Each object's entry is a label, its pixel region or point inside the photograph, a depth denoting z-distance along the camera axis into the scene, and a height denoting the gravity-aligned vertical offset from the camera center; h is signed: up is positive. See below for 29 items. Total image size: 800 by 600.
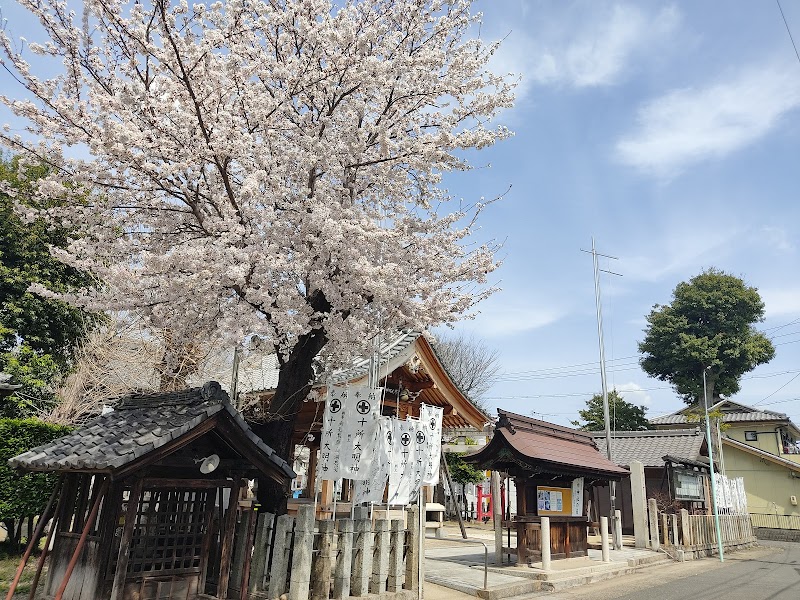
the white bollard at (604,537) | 15.57 -1.39
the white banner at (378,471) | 9.90 +0.06
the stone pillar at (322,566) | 8.07 -1.37
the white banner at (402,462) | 10.16 +0.26
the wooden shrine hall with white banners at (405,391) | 14.40 +2.47
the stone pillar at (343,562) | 8.26 -1.33
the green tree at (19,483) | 10.96 -0.56
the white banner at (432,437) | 10.95 +0.81
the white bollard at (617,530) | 18.84 -1.45
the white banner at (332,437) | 9.62 +0.61
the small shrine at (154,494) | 6.61 -0.43
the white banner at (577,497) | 15.70 -0.33
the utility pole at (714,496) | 19.81 -0.11
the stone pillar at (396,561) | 9.02 -1.38
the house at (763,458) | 33.78 +2.35
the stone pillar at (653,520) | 19.78 -1.08
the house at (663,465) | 22.23 +1.09
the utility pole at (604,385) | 22.55 +4.57
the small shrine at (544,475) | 13.84 +0.26
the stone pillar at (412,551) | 9.24 -1.25
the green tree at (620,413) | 42.00 +5.68
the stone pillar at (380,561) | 8.73 -1.37
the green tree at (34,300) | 18.23 +5.31
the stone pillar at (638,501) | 20.33 -0.45
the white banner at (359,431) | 9.65 +0.73
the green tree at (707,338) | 41.28 +11.72
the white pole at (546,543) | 13.04 -1.41
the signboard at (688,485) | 22.02 +0.26
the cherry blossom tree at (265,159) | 8.25 +4.86
